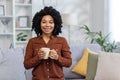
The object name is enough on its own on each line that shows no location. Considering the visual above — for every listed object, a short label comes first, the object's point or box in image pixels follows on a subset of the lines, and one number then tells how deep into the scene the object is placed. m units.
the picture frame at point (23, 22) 5.48
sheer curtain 4.85
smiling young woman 1.90
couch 3.03
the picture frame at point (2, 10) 5.33
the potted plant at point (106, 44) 4.59
